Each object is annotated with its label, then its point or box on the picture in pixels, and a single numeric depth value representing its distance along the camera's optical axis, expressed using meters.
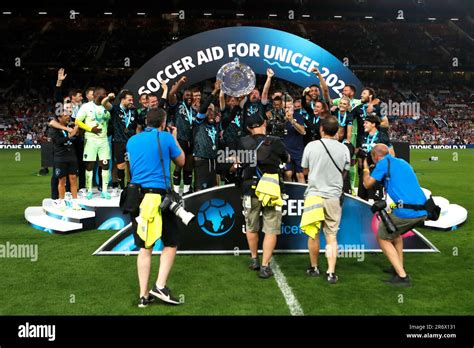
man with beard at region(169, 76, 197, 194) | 9.31
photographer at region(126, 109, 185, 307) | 5.14
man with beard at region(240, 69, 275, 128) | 8.40
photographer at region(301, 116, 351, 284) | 5.99
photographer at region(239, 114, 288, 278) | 6.27
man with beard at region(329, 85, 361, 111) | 8.80
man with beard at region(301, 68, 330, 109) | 8.52
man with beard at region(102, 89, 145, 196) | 9.16
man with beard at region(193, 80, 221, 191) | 8.72
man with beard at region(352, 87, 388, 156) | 8.73
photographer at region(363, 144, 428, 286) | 5.85
